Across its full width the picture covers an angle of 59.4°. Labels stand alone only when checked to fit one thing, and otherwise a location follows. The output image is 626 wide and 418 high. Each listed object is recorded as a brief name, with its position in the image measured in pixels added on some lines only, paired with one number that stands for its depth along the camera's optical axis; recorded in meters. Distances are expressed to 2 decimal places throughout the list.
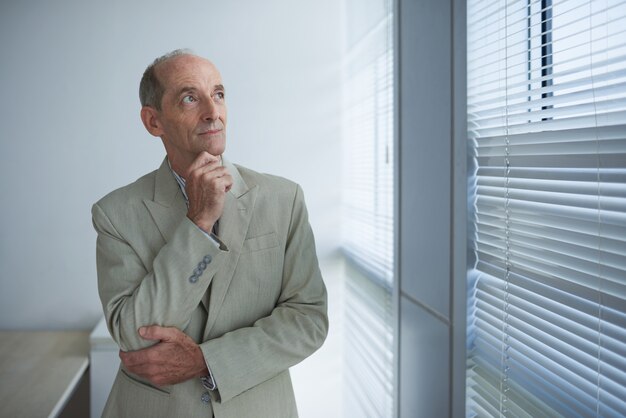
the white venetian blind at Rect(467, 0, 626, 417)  0.94
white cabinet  2.58
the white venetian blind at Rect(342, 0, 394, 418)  2.25
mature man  1.27
